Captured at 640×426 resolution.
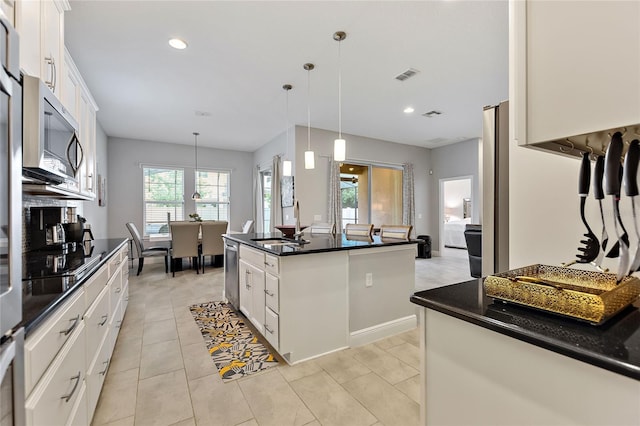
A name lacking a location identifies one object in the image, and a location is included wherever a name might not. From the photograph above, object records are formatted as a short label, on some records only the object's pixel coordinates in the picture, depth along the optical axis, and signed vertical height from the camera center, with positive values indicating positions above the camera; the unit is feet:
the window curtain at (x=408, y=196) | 24.02 +1.27
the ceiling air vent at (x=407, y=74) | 11.55 +5.62
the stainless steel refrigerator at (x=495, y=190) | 5.46 +0.40
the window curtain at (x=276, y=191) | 20.95 +1.52
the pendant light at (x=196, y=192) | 21.00 +1.65
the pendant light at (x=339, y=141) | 9.14 +2.52
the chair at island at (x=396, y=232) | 9.55 -0.71
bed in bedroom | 27.98 -2.17
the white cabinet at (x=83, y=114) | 8.25 +3.21
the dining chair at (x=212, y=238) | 17.85 -1.58
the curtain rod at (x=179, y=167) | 22.52 +3.75
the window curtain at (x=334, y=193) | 19.89 +1.28
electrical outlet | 8.69 -2.04
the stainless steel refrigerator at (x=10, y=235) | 2.39 -0.19
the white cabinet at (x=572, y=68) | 1.86 +1.02
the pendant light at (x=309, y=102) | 11.12 +5.55
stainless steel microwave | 4.39 +1.33
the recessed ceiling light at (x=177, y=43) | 9.40 +5.57
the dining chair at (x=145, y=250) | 17.46 -2.38
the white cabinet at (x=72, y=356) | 2.99 -1.96
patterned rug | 7.27 -3.87
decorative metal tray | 2.34 -0.75
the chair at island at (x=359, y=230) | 10.94 -0.72
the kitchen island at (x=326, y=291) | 7.39 -2.28
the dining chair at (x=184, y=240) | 17.15 -1.67
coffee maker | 8.06 -0.53
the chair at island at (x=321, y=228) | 13.29 -0.76
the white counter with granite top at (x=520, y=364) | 1.99 -1.27
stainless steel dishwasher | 10.74 -2.42
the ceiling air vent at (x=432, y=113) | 16.36 +5.62
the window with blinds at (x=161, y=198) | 22.81 +1.17
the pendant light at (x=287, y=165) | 12.85 +2.20
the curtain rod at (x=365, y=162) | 21.44 +3.84
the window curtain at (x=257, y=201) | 25.11 +0.99
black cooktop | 4.82 -1.00
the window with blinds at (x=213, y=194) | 24.81 +1.60
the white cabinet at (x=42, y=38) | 4.95 +3.42
